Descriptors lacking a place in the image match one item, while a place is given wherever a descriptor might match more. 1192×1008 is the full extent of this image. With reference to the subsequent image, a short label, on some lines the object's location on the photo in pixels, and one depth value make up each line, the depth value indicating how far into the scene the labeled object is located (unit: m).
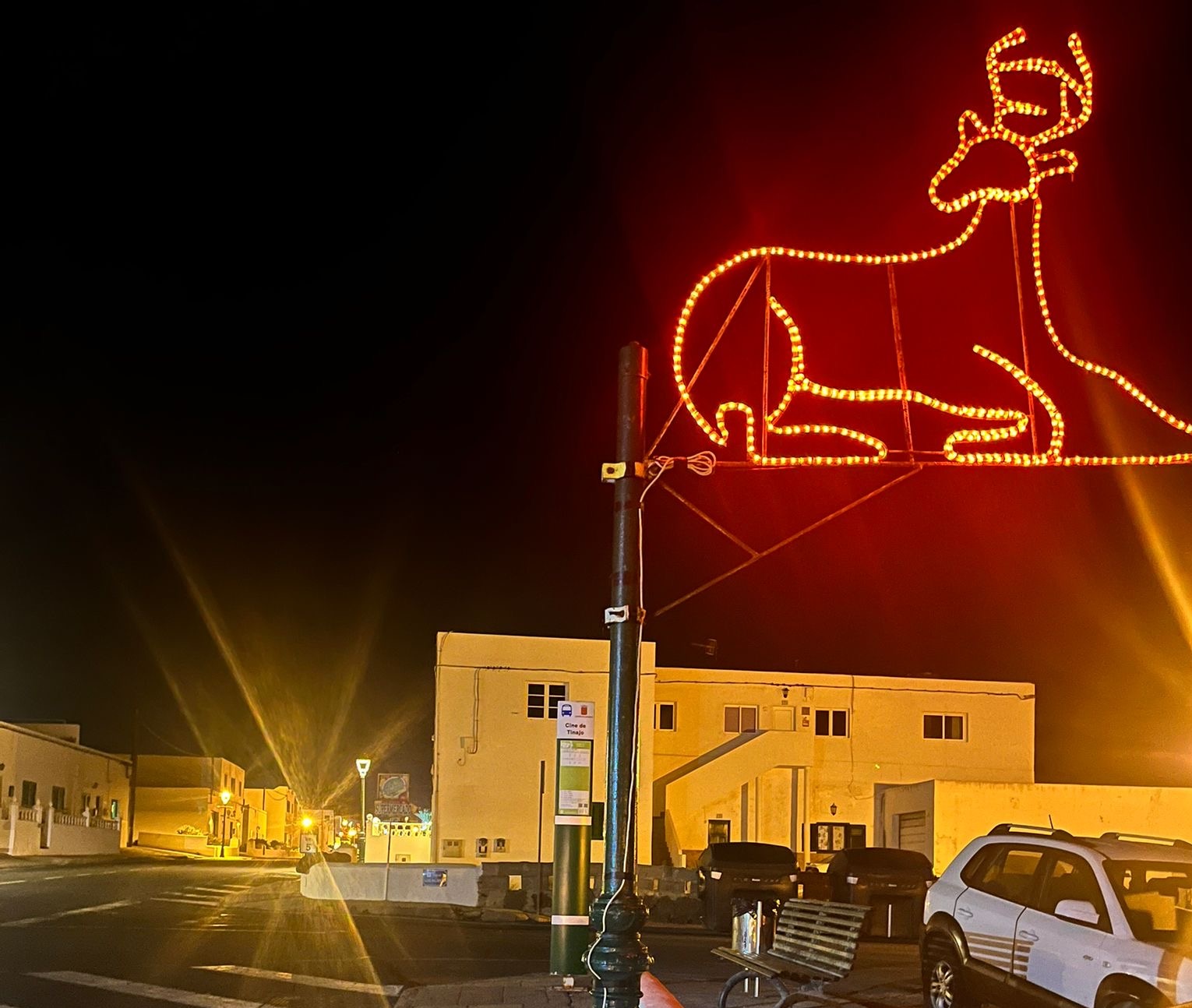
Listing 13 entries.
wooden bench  9.85
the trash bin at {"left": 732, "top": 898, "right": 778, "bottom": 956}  11.47
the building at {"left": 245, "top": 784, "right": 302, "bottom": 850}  109.60
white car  9.13
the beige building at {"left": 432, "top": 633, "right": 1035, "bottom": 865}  38.53
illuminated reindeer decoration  10.02
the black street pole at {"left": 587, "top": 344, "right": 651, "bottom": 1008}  8.88
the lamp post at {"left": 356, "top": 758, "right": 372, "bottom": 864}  31.88
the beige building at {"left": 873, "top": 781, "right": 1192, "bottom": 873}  35.75
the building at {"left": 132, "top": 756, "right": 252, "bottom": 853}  82.38
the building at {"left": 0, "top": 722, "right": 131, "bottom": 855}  51.97
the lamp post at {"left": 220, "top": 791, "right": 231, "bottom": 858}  85.19
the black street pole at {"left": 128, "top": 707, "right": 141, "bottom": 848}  72.43
